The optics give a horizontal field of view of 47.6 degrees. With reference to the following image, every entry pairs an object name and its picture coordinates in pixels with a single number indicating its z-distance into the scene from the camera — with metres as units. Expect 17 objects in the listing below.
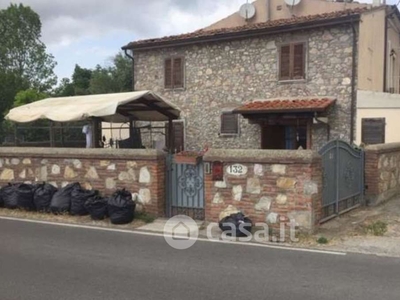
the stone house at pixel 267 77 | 15.70
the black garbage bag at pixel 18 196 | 9.91
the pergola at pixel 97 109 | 11.52
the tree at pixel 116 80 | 41.34
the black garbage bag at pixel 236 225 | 7.69
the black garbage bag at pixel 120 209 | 8.63
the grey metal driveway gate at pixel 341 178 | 8.77
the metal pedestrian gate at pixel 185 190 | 8.93
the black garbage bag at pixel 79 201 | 9.28
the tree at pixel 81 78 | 49.59
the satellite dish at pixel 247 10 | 22.48
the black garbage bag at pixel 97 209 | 8.93
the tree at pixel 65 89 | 48.52
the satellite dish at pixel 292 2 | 21.47
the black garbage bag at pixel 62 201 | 9.48
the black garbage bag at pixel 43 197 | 9.70
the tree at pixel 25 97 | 31.36
